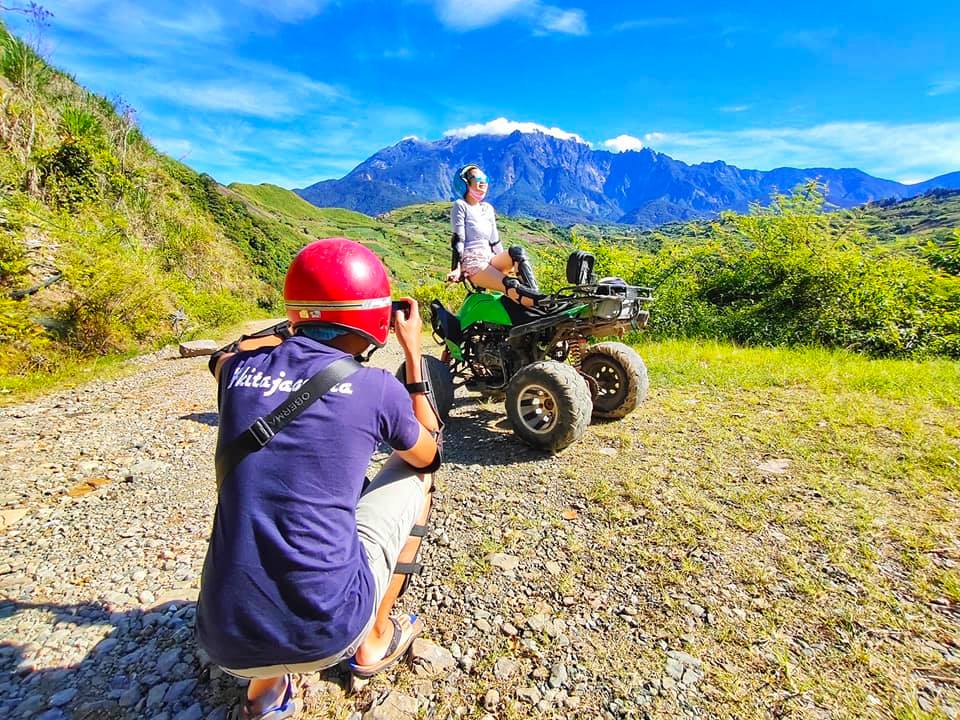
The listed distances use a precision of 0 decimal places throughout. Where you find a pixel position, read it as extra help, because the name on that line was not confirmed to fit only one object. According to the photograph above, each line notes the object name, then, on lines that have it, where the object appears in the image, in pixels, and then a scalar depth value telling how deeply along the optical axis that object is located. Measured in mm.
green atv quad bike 3834
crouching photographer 1380
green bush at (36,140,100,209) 9969
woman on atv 4641
